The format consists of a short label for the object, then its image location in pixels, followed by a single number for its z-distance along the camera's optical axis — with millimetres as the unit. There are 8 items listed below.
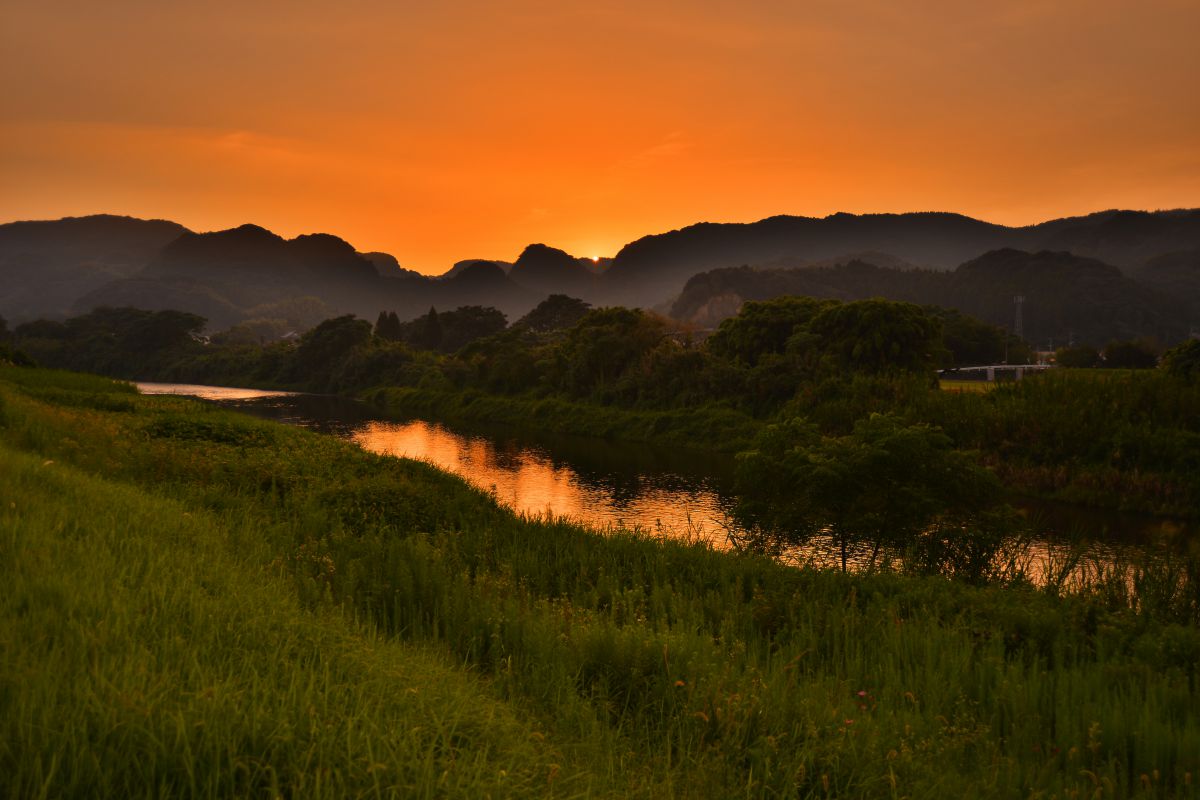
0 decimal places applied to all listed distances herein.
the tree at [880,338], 55250
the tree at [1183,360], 38597
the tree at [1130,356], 94188
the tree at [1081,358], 95562
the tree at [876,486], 17672
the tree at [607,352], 72812
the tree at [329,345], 118625
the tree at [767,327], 64188
